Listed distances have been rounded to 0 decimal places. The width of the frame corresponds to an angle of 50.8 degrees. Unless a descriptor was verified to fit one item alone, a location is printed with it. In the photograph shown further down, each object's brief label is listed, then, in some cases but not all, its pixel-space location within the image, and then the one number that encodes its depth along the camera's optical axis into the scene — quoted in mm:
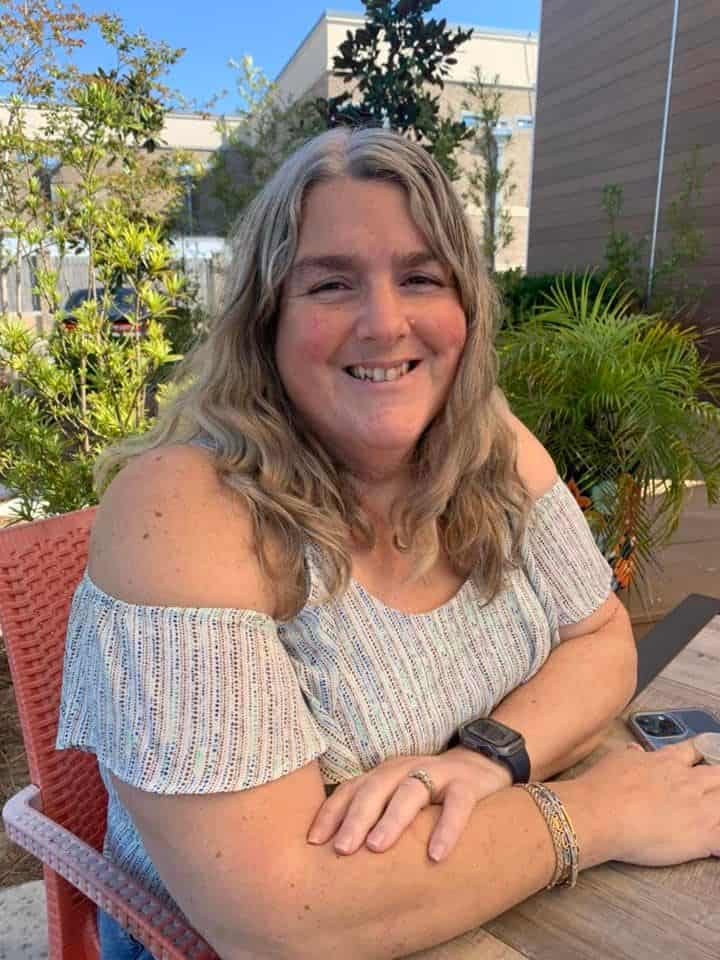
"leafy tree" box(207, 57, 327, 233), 6734
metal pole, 7989
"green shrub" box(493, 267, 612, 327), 6659
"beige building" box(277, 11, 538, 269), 7891
